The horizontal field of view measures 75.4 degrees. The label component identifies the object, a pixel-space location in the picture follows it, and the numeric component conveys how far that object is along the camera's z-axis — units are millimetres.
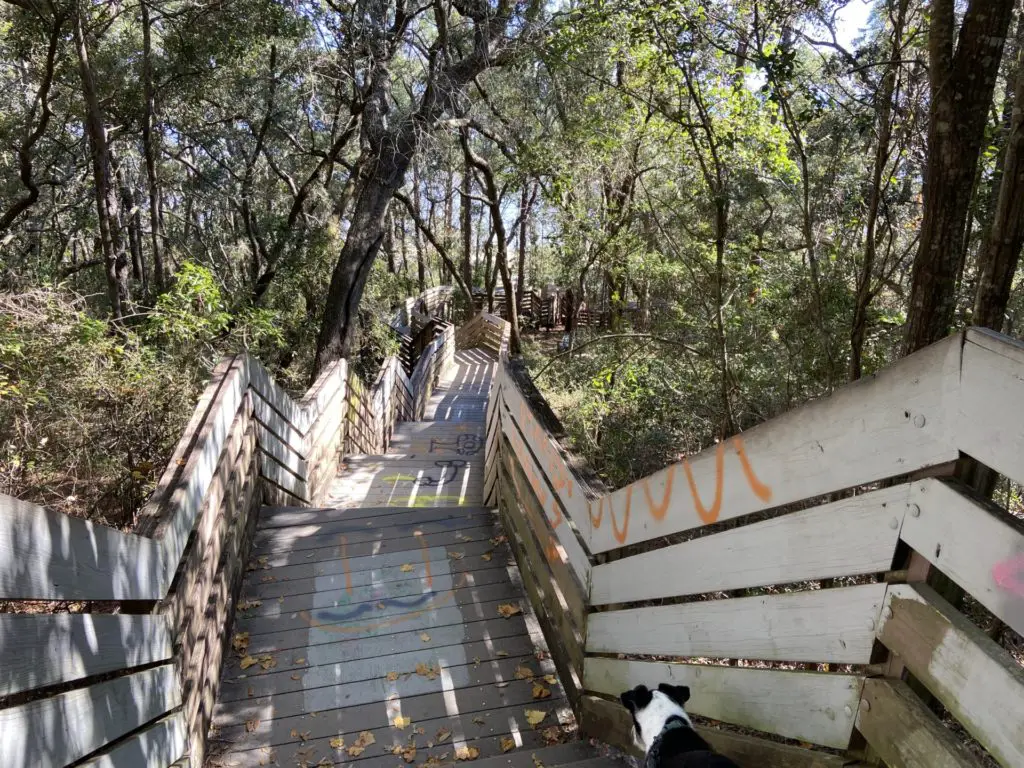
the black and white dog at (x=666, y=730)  2012
